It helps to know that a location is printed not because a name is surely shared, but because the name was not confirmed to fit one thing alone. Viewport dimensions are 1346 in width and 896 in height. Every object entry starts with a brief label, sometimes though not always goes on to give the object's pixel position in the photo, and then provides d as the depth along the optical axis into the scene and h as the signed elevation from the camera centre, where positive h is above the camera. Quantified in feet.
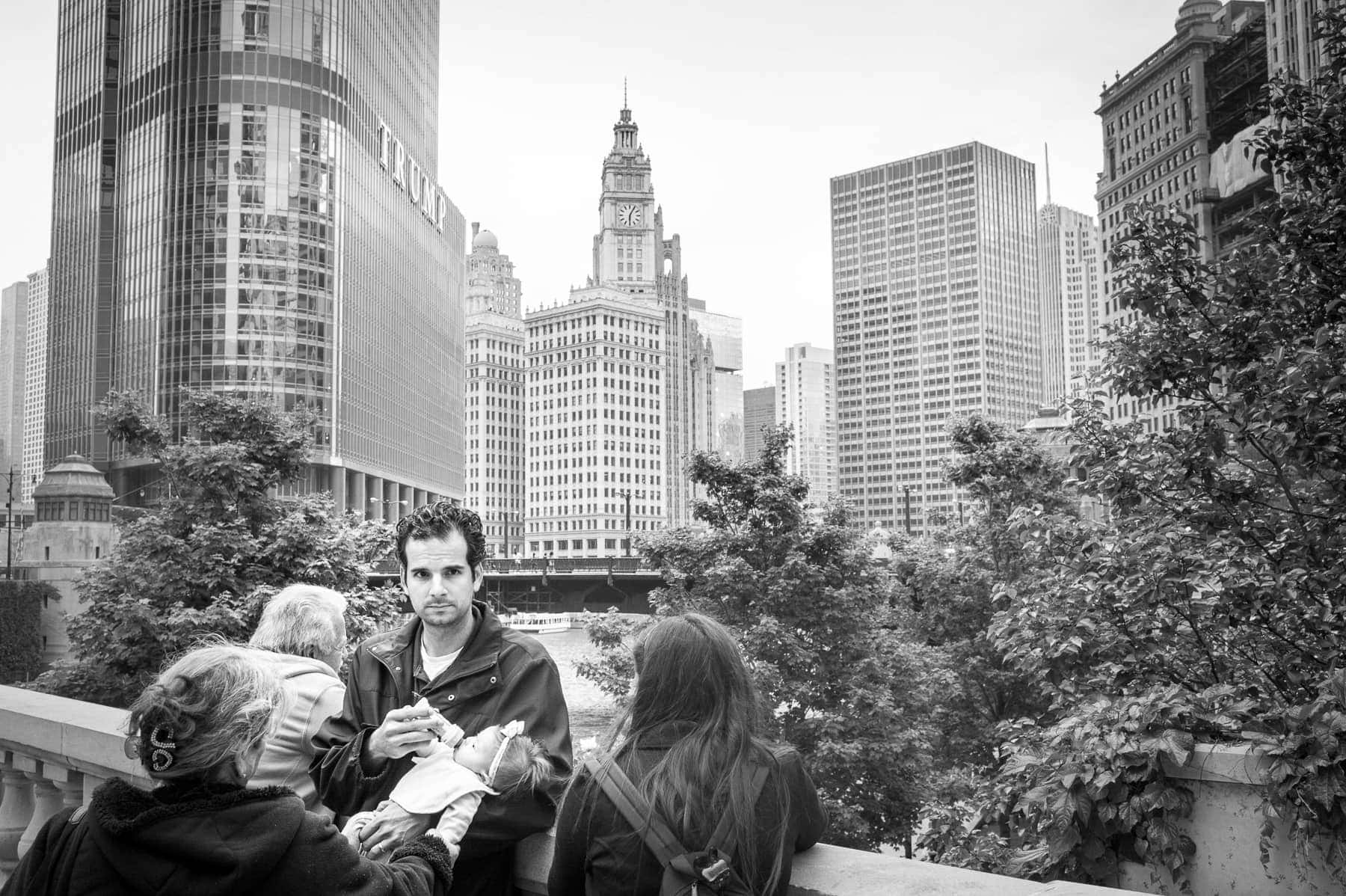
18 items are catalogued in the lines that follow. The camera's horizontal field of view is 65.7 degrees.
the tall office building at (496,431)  609.01 +46.91
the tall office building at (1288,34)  257.34 +124.70
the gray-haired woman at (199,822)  8.52 -2.54
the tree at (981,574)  76.28 -5.31
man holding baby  11.11 -2.21
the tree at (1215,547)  15.08 -0.90
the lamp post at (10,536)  175.83 -3.29
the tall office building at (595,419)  565.53 +49.59
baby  10.63 -2.77
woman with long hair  9.84 -2.62
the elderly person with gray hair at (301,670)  13.91 -2.20
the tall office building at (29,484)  472.93 +16.01
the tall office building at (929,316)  583.58 +110.75
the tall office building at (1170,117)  373.81 +146.81
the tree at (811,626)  70.18 -8.56
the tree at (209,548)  53.01 -1.87
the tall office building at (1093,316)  505.25 +100.97
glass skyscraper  277.23 +81.40
